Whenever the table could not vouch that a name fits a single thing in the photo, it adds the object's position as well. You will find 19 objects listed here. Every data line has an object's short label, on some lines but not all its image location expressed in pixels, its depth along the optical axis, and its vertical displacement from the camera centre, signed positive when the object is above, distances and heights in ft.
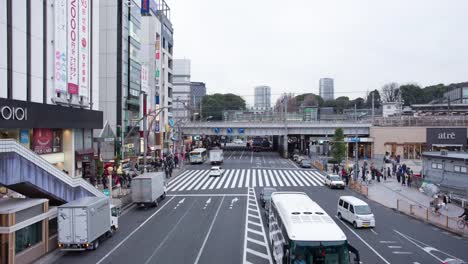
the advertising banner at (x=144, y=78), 176.38 +24.07
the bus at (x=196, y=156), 211.61 -12.80
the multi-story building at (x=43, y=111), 54.03 +4.90
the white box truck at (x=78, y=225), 56.80 -13.47
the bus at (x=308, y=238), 38.22 -10.41
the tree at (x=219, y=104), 461.78 +34.00
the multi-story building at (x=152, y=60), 204.95 +37.89
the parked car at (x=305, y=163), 195.21 -15.00
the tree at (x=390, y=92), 425.69 +44.05
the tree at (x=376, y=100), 470.06 +38.63
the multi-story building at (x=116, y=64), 158.61 +27.23
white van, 72.64 -14.93
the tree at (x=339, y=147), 177.78 -6.42
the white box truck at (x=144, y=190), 90.84 -13.21
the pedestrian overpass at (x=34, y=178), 52.95 -6.75
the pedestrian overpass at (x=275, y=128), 244.42 +2.74
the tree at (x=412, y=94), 405.80 +39.36
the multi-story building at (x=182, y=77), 456.86 +62.72
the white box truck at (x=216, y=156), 201.77 -12.08
